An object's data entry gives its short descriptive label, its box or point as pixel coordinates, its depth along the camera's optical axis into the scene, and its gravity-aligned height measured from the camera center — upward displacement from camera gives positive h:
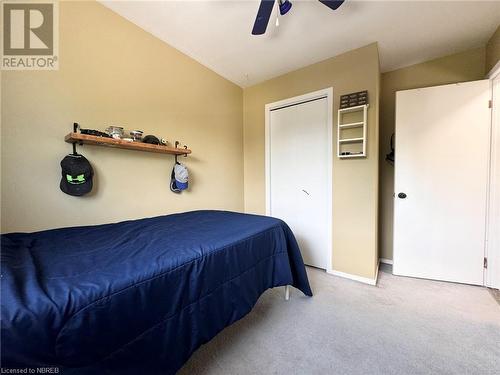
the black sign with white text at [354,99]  2.23 +0.94
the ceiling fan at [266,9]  1.38 +1.20
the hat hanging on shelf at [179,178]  2.23 +0.05
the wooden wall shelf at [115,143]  1.49 +0.32
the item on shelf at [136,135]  1.85 +0.43
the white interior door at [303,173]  2.62 +0.14
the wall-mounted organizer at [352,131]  2.26 +0.61
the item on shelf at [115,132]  1.67 +0.42
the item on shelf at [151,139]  1.92 +0.41
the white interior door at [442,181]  2.16 +0.04
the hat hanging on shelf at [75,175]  1.48 +0.06
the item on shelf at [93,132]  1.54 +0.38
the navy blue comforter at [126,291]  0.59 -0.41
